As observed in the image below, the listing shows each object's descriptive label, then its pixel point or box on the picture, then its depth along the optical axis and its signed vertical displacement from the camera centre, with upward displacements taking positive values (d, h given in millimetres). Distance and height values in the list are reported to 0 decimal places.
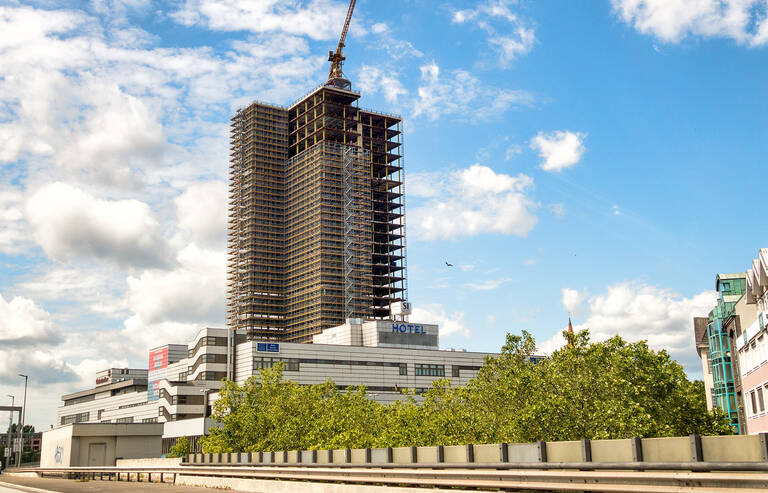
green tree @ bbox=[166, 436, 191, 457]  90194 -2367
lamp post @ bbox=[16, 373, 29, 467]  114962 +3380
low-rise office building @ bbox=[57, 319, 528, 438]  132625 +11390
